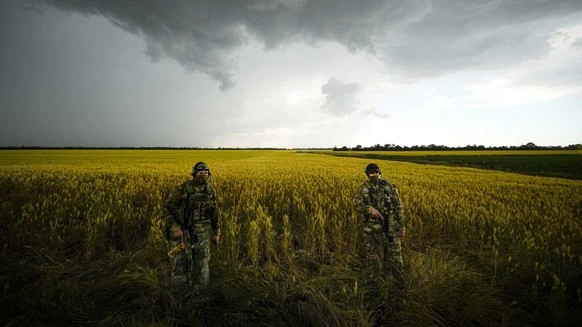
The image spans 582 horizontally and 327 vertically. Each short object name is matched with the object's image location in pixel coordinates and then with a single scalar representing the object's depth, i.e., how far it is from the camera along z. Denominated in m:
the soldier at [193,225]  3.68
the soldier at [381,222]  4.19
